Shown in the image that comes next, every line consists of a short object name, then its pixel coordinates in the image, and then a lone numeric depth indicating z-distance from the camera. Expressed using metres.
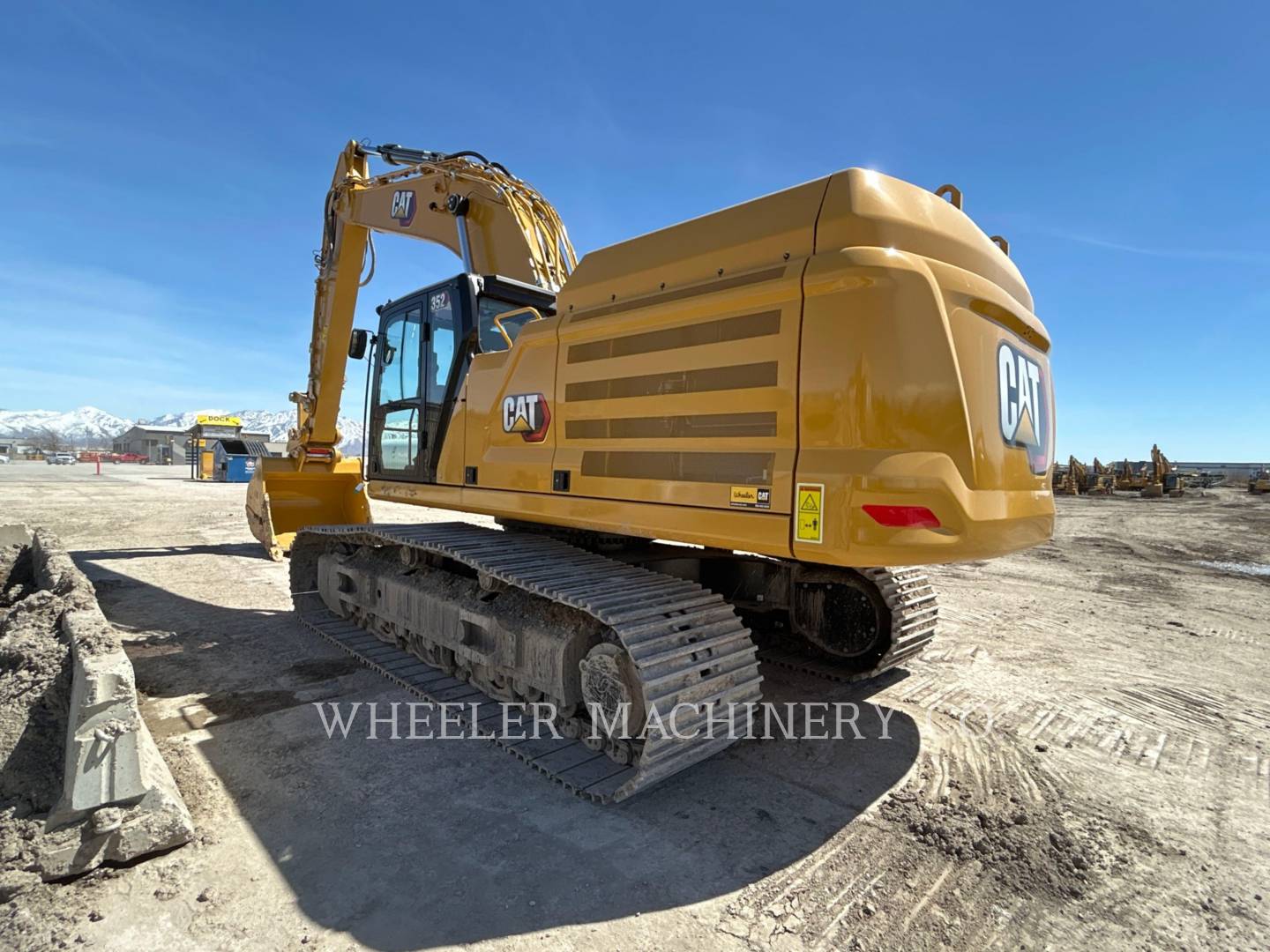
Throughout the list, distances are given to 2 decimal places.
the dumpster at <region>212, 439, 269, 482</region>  27.22
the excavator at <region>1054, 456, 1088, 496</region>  31.42
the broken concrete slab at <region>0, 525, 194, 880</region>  2.42
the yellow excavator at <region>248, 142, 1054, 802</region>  2.63
